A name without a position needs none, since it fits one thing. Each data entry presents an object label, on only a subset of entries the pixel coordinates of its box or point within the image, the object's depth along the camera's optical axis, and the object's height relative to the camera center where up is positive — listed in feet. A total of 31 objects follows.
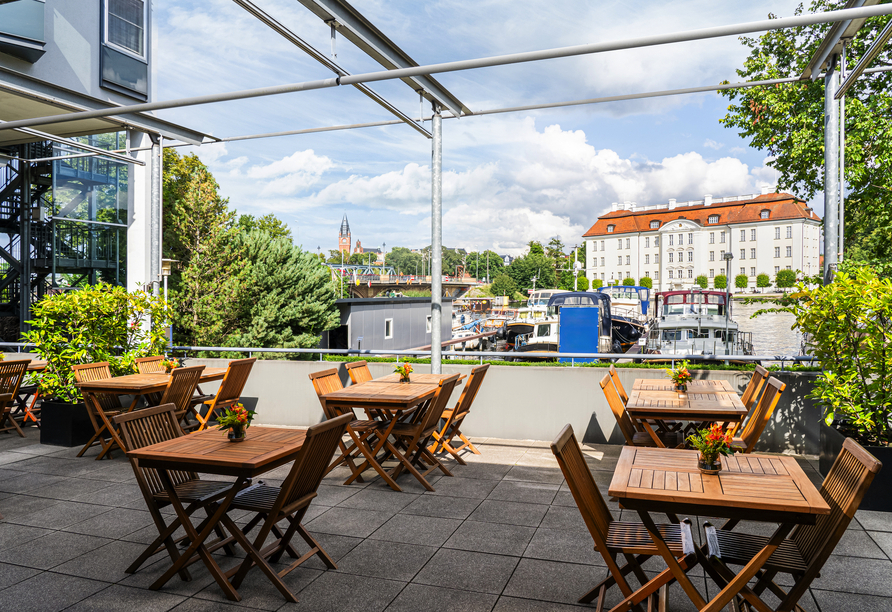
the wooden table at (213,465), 10.34 -2.98
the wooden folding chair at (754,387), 17.72 -2.70
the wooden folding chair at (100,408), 19.85 -3.94
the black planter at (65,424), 21.44 -4.62
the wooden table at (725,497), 8.21 -2.80
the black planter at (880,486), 14.51 -4.49
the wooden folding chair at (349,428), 17.25 -3.87
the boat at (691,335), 52.08 -3.46
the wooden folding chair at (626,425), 17.35 -3.74
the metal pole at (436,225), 21.89 +2.54
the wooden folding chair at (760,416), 14.95 -2.99
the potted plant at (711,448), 9.67 -2.43
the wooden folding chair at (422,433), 17.04 -3.93
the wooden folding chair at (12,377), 23.24 -3.25
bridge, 193.36 +3.62
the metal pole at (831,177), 18.65 +3.74
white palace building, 251.60 +25.56
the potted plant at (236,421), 11.94 -2.50
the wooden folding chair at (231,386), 21.62 -3.33
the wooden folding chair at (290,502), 10.25 -3.73
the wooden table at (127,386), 19.57 -2.99
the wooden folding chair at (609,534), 8.80 -3.70
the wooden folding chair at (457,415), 18.80 -3.75
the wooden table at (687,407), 15.43 -2.88
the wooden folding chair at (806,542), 7.96 -3.65
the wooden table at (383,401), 16.67 -2.98
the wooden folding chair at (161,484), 10.96 -3.69
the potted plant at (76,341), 21.67 -1.82
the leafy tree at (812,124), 38.63 +12.49
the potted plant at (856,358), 15.17 -1.59
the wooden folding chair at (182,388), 19.97 -3.16
